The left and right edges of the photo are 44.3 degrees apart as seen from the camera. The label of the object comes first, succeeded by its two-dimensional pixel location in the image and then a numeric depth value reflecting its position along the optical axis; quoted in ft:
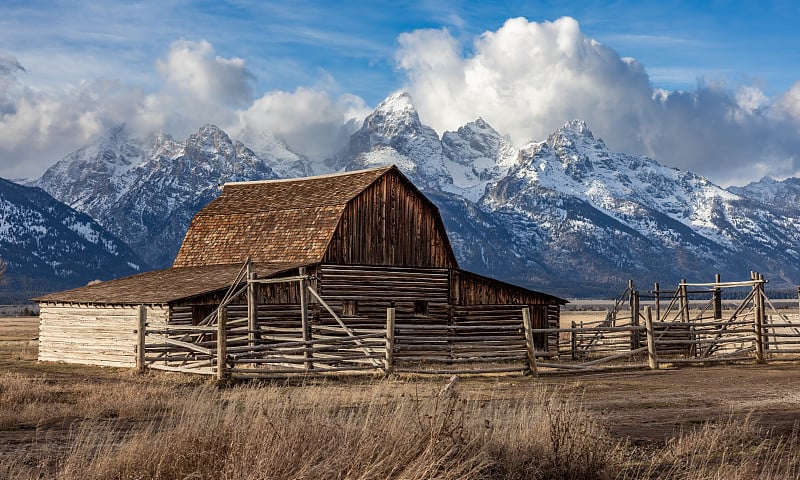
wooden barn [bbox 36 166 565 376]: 86.22
